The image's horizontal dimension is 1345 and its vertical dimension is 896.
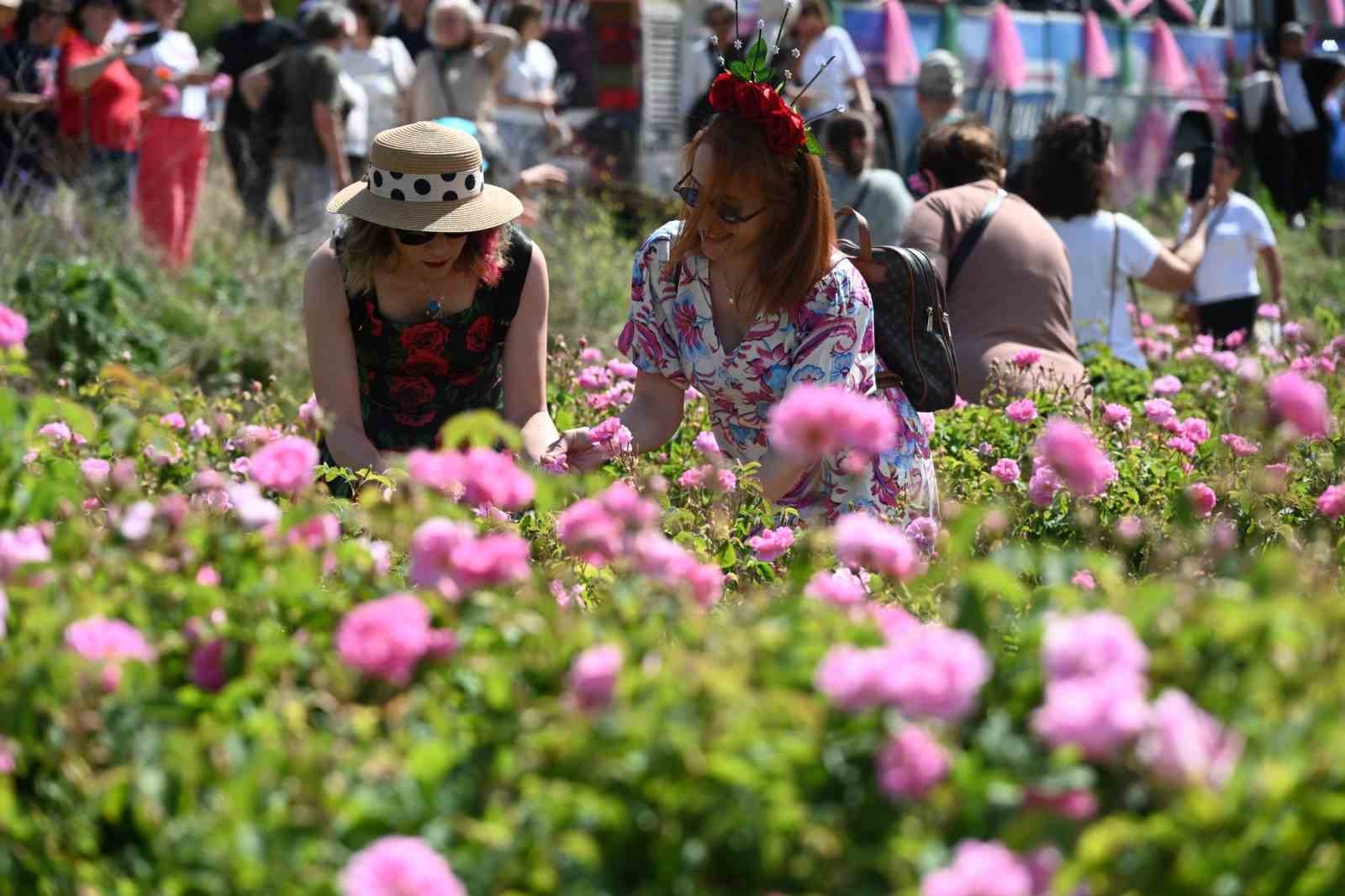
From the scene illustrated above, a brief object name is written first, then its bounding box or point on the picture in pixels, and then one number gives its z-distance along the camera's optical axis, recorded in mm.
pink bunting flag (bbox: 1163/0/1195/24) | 28345
